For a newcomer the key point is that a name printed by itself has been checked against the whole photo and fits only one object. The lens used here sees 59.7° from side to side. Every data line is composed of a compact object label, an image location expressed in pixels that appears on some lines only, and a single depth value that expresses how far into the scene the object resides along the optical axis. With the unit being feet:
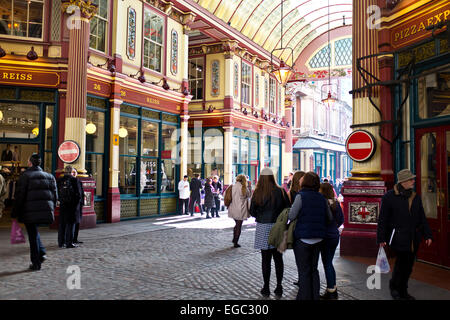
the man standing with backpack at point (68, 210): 28.09
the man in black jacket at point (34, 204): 21.29
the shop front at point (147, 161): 45.83
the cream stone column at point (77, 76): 37.27
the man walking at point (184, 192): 51.60
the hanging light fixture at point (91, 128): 41.13
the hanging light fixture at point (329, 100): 67.82
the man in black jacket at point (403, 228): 16.80
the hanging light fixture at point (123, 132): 45.40
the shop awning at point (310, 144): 100.77
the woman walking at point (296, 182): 20.33
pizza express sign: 23.43
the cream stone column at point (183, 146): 54.54
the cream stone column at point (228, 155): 67.05
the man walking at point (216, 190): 53.61
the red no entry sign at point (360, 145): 27.27
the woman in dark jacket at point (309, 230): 15.16
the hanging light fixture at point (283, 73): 47.37
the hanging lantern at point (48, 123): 38.30
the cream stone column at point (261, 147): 77.46
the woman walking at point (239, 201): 29.55
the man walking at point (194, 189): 53.06
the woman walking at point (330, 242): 17.13
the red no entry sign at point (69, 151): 36.19
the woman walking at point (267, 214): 17.33
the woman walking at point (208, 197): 50.65
